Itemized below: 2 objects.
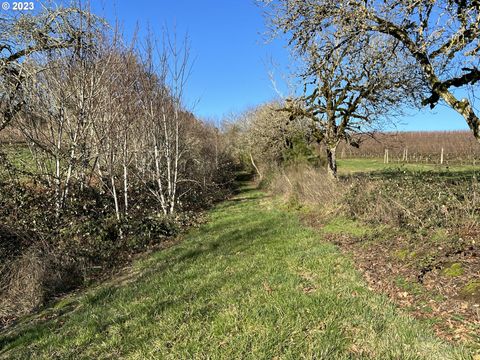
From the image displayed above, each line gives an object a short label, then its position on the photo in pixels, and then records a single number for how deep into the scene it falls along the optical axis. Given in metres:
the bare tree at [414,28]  6.32
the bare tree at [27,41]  7.46
